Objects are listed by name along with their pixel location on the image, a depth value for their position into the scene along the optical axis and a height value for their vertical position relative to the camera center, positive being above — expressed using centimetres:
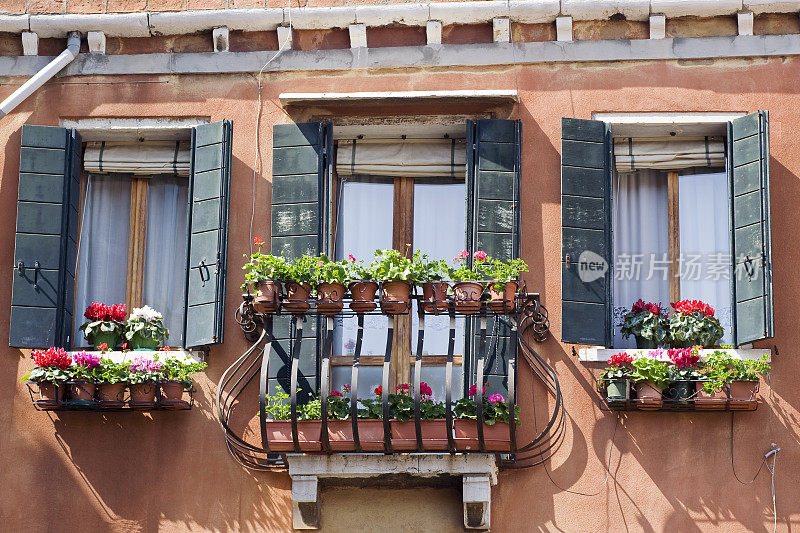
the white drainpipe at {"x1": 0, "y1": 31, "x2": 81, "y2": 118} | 1098 +200
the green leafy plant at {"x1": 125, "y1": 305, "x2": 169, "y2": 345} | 1067 +18
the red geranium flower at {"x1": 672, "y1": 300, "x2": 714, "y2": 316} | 1044 +37
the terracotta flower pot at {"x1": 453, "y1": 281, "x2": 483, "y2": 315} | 995 +40
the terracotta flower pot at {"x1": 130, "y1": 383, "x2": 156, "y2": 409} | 1030 -29
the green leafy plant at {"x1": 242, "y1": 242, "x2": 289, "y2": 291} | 1008 +56
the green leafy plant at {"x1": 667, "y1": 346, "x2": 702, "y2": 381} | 1003 -2
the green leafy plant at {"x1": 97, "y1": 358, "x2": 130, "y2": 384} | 1031 -14
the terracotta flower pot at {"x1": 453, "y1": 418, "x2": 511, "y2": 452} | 984 -51
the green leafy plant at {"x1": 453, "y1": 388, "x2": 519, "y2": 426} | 988 -34
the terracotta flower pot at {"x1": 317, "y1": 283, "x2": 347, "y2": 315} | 1002 +38
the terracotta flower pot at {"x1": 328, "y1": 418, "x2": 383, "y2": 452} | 989 -51
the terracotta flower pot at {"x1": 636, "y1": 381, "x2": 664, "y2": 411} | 1000 -23
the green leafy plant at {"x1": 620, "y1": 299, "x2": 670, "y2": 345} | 1043 +26
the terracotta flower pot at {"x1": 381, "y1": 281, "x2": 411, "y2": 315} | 1002 +40
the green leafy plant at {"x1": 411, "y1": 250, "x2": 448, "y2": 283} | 1004 +57
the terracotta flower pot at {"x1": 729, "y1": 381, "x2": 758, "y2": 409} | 995 -19
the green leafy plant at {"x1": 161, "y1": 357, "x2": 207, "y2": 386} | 1034 -12
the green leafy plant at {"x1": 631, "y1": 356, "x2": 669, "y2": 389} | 1001 -7
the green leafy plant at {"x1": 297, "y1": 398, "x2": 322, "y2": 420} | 1000 -37
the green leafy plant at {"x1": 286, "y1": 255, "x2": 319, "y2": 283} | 1008 +54
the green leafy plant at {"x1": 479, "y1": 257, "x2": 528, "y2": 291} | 1002 +58
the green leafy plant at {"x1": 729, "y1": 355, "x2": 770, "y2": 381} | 995 -4
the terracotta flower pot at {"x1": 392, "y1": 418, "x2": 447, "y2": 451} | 985 -51
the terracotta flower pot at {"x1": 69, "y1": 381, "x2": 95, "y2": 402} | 1033 -27
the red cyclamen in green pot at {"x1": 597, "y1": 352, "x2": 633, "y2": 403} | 1011 -10
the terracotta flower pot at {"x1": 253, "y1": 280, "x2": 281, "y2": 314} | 1007 +37
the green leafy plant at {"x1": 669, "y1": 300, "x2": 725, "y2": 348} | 1034 +24
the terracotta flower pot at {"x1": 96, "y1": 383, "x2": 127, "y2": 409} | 1033 -28
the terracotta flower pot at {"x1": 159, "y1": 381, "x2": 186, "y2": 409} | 1030 -28
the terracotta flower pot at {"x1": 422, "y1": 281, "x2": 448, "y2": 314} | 1002 +40
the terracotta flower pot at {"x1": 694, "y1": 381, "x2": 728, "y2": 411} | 993 -24
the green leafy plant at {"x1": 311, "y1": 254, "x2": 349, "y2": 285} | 1004 +53
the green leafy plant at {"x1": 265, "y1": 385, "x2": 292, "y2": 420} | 1011 -35
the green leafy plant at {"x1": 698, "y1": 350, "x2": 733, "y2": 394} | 993 -7
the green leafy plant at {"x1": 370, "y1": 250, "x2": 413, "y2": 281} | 1001 +58
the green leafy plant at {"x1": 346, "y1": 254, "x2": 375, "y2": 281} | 1006 +55
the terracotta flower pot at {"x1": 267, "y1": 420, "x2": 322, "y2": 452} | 991 -54
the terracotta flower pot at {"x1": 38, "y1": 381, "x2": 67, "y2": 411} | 1031 -29
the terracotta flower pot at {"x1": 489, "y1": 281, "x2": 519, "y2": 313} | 1001 +39
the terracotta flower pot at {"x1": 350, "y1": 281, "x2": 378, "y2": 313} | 1006 +41
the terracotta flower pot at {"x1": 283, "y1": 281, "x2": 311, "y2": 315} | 1005 +38
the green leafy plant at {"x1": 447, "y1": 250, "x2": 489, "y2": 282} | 1001 +58
